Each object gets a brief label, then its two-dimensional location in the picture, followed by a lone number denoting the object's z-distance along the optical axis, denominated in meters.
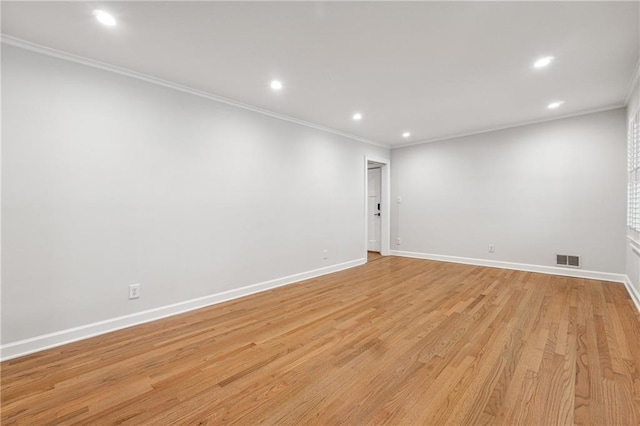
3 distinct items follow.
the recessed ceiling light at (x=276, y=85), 3.06
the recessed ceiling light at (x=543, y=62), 2.62
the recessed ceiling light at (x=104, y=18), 1.95
